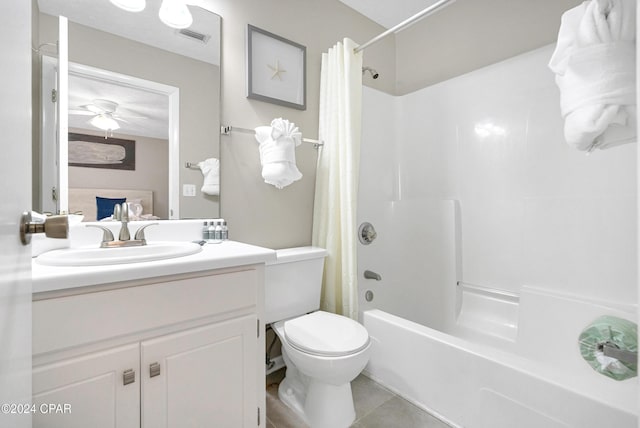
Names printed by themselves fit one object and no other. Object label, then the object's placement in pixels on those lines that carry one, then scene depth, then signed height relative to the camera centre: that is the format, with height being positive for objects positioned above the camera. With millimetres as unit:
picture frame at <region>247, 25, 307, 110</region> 1755 +868
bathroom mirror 1283 +535
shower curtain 1735 +215
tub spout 2166 -459
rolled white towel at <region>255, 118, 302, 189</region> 1626 +332
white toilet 1271 -572
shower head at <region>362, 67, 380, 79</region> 2074 +981
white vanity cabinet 785 -429
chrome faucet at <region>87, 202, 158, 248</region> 1252 -99
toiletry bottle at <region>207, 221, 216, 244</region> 1536 -110
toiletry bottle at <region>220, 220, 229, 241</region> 1542 -115
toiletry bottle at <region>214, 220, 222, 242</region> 1533 -110
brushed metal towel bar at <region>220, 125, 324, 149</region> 1653 +457
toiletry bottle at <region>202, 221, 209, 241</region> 1548 -101
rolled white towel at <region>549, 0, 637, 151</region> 826 +395
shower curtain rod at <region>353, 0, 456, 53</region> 1478 +1013
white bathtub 1062 -691
